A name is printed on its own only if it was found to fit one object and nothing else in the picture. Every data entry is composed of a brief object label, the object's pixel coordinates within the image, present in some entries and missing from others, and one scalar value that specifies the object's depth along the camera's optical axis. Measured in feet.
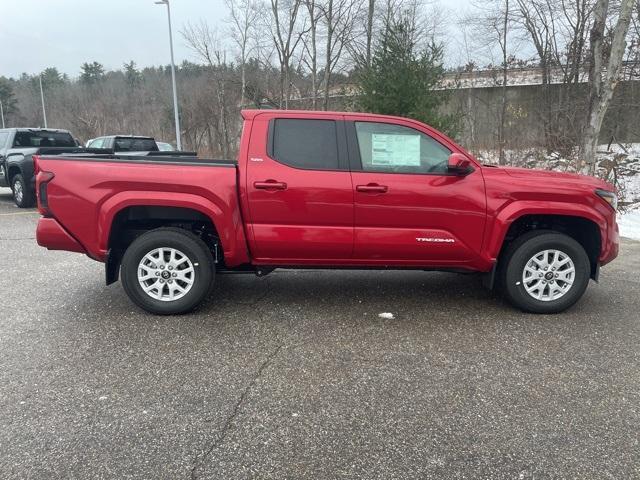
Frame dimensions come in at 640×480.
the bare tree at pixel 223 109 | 111.24
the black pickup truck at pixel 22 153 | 39.70
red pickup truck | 14.51
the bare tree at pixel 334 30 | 82.74
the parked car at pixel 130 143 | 46.70
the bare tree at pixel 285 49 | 89.45
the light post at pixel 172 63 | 78.46
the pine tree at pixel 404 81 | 40.09
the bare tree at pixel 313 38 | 83.03
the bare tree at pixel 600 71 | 34.29
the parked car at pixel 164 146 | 66.08
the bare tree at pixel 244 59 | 100.63
